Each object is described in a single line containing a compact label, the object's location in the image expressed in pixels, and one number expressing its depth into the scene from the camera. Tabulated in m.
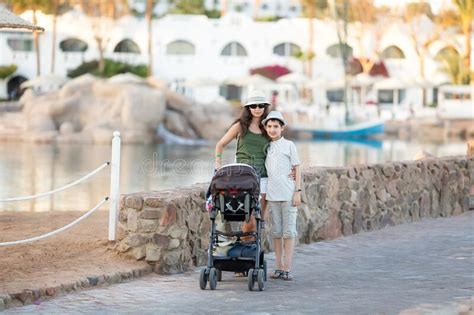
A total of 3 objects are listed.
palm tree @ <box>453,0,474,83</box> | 62.81
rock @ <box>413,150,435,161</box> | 18.06
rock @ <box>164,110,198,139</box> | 45.78
